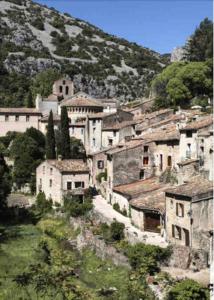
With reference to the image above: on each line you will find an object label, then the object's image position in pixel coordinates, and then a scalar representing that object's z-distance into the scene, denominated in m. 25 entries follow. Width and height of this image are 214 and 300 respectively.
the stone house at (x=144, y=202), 43.66
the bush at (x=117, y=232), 41.91
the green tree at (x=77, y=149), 71.56
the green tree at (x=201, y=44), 87.68
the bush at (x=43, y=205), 56.09
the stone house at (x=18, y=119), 84.62
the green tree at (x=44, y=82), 115.09
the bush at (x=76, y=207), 51.00
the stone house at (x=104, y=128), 71.19
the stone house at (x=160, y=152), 52.25
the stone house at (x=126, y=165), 54.44
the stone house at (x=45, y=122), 83.12
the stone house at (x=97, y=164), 63.09
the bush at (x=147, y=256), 34.97
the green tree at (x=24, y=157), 66.69
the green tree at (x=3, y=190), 55.22
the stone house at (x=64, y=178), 56.28
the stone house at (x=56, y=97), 91.06
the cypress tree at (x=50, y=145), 67.31
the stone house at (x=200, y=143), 43.15
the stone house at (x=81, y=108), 82.99
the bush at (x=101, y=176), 60.67
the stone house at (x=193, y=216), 38.03
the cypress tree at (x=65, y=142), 66.06
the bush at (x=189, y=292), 29.14
